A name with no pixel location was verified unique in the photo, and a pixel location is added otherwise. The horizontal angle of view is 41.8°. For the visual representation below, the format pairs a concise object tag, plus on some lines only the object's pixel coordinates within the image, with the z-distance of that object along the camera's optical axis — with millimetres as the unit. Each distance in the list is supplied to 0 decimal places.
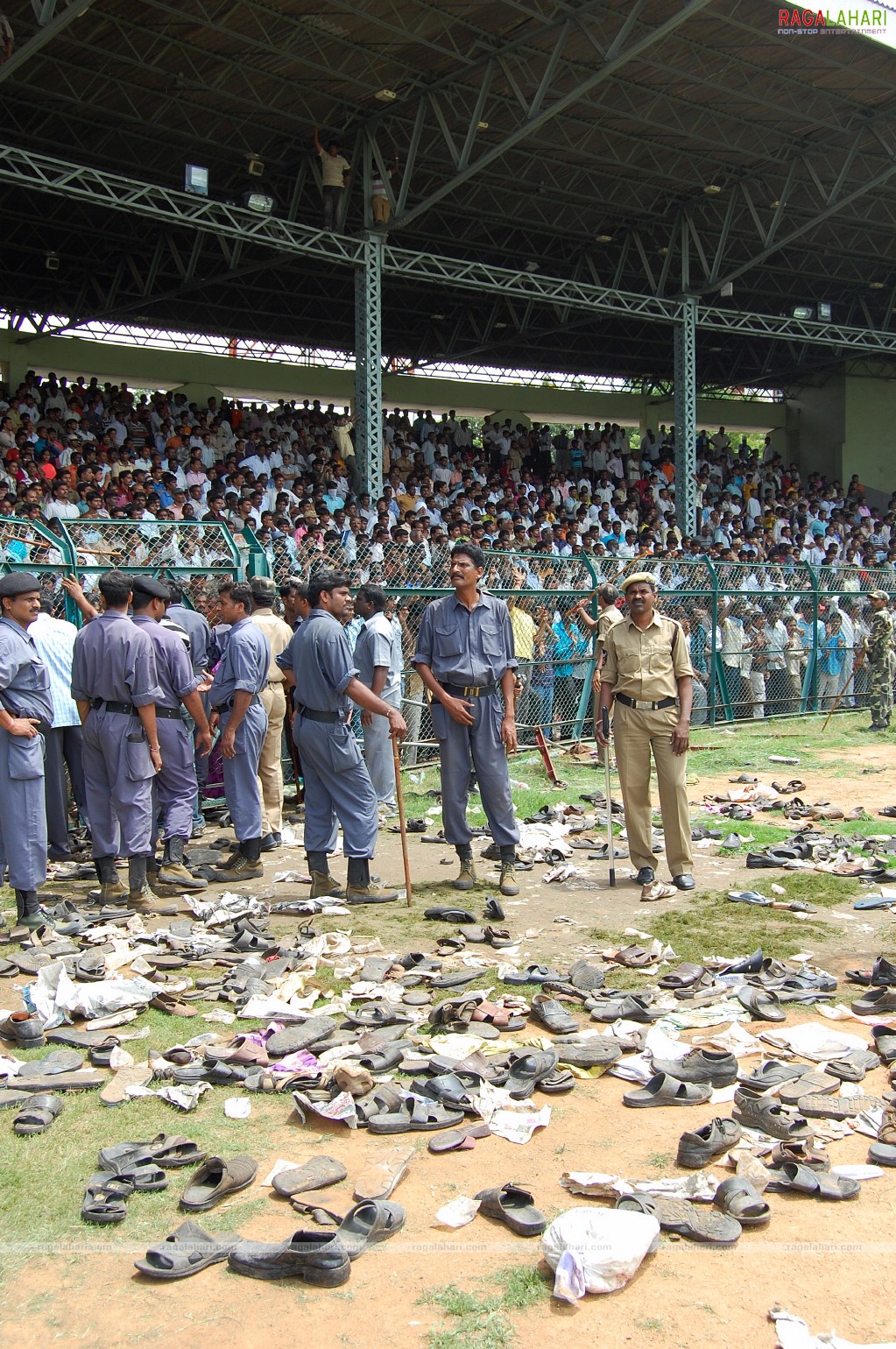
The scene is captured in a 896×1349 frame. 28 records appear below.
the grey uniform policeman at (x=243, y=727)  7102
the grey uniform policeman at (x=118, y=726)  6422
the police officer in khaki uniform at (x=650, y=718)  6994
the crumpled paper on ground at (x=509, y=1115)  3797
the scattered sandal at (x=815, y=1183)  3346
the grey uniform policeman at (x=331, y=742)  6586
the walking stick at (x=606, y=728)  7279
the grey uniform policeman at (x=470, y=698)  6848
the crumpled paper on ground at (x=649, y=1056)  4223
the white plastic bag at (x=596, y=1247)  2918
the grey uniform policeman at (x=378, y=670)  8011
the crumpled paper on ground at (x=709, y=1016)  4723
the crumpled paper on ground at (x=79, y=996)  4844
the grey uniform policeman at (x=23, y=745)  5898
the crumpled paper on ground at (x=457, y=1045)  4387
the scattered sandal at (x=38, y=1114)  3833
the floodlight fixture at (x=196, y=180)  16828
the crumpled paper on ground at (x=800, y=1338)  2686
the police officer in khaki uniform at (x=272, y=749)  8172
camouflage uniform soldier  14633
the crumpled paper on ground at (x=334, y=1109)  3850
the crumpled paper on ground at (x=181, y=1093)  3977
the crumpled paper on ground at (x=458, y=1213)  3236
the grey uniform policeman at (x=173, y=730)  6930
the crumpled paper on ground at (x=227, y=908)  6281
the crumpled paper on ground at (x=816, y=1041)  4388
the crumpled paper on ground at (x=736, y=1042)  4414
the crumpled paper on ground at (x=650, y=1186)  3322
